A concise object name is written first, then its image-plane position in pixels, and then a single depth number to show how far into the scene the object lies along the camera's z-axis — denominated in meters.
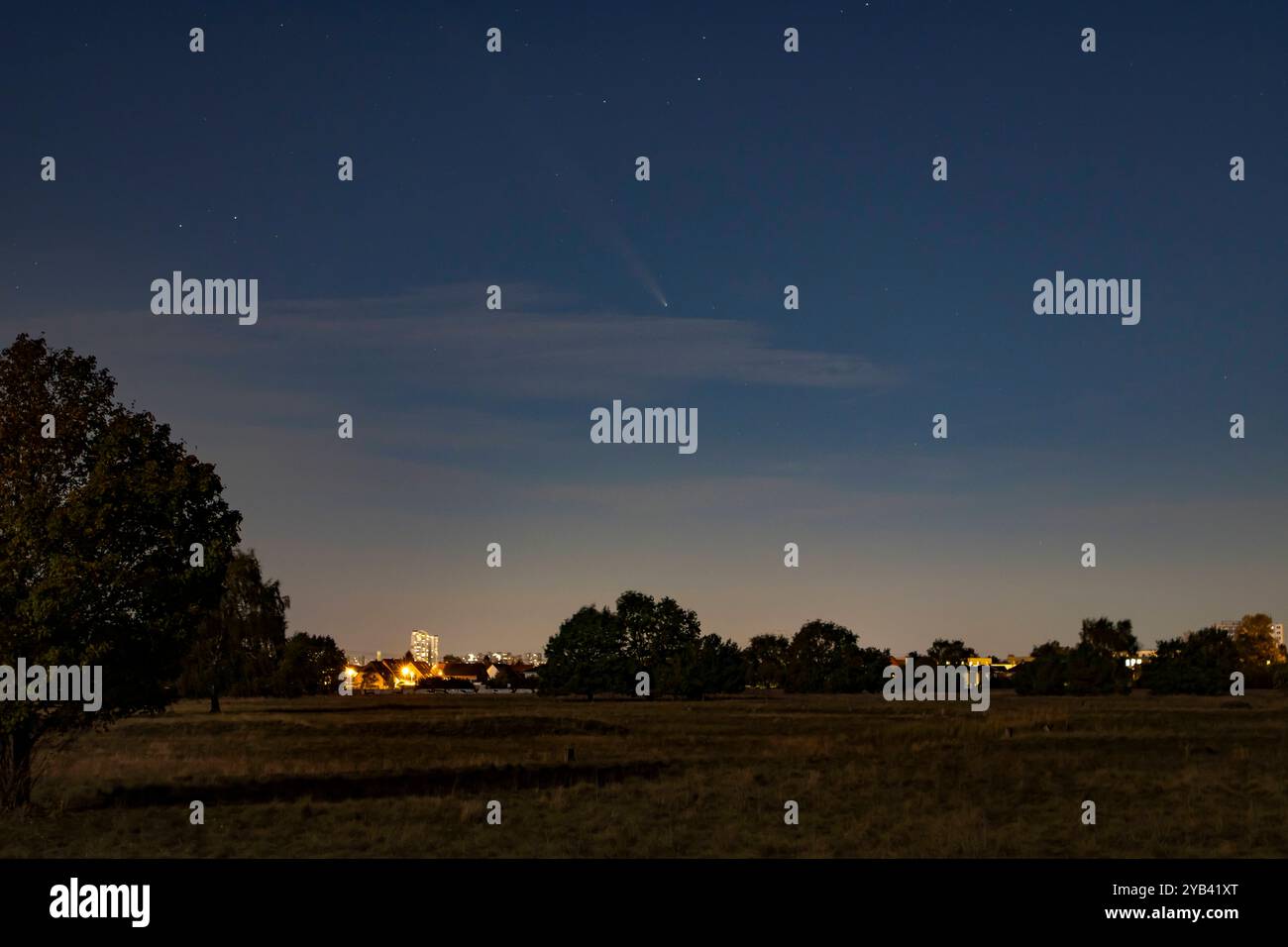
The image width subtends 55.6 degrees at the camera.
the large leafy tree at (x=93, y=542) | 26.77
